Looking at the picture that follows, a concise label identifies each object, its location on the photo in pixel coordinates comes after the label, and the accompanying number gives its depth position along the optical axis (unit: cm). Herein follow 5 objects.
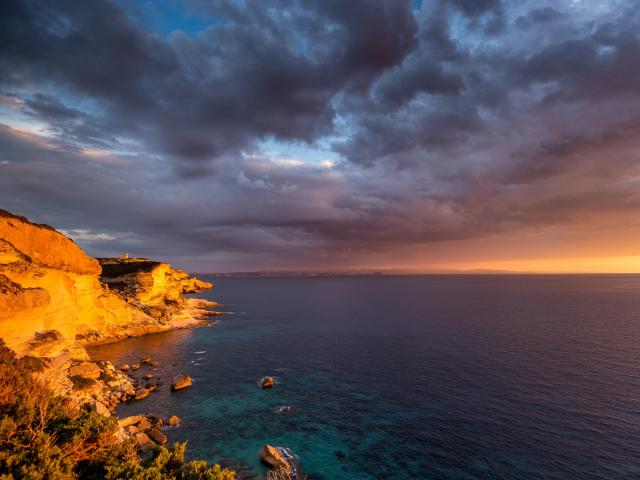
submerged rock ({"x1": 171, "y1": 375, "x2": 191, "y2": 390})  5132
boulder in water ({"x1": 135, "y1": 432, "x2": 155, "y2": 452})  3366
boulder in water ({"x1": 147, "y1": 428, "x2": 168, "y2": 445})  3531
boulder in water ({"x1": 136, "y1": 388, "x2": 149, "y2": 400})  4726
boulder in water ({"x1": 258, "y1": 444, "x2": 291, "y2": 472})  3228
